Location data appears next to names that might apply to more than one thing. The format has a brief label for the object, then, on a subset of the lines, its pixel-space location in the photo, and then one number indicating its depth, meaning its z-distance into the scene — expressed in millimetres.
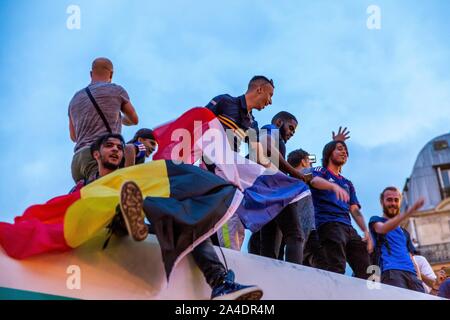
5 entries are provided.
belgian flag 4367
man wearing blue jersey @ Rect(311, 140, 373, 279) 6227
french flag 5863
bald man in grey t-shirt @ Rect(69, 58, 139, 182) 5531
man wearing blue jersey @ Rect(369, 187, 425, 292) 6121
